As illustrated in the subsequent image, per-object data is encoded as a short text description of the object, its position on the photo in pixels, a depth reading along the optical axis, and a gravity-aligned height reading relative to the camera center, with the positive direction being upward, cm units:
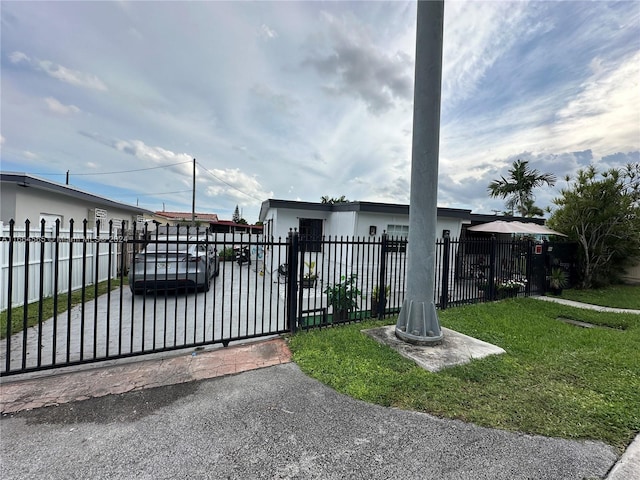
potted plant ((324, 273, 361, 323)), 534 -117
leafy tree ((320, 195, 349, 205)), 3249 +475
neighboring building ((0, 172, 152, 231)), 657 +84
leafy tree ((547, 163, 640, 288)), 924 +93
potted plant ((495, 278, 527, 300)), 767 -120
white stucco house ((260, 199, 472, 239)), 1021 +86
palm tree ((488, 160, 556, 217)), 2216 +474
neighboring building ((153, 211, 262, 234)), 2735 +146
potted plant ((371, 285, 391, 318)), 567 -123
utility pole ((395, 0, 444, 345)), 414 +95
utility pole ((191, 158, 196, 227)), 2394 +333
